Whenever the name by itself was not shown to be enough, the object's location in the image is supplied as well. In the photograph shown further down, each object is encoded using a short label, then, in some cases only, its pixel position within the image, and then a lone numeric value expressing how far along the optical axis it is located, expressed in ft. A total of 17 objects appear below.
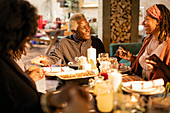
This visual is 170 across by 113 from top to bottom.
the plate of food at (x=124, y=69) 7.08
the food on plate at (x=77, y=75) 6.40
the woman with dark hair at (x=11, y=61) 3.69
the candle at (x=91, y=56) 7.17
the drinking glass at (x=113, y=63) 6.92
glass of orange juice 4.06
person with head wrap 6.66
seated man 9.11
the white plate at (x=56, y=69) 7.09
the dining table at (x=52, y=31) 23.36
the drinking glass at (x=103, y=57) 7.41
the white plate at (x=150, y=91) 5.11
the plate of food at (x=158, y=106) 3.55
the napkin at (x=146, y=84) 5.12
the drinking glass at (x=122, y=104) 3.79
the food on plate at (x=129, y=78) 6.36
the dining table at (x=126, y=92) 4.07
